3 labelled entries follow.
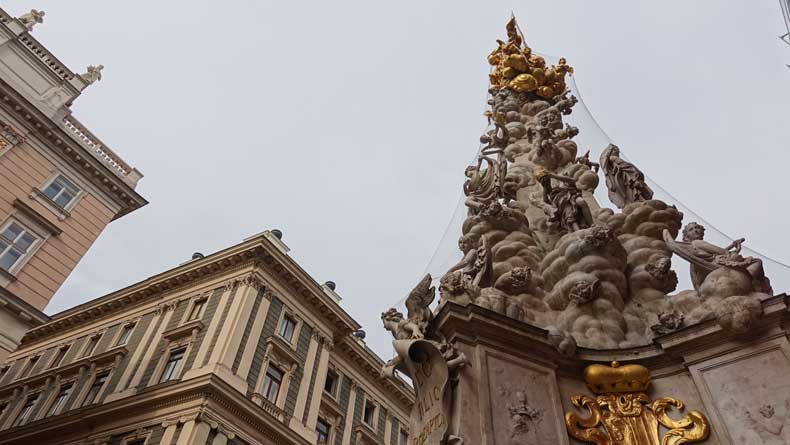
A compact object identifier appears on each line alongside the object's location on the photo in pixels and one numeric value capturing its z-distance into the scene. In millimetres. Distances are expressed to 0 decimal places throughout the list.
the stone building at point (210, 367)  19438
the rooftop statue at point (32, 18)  22578
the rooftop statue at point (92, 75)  23281
